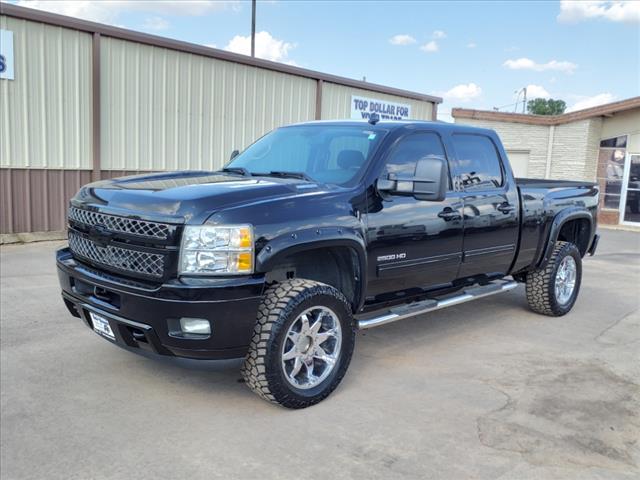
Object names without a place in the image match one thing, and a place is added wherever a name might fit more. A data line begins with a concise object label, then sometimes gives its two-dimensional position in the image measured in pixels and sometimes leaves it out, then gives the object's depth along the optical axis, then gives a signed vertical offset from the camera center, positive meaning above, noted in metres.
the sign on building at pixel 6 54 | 10.05 +1.51
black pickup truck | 3.68 -0.60
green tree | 74.68 +7.94
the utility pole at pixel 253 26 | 31.98 +6.77
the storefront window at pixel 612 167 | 19.22 +0.14
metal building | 10.48 +0.89
